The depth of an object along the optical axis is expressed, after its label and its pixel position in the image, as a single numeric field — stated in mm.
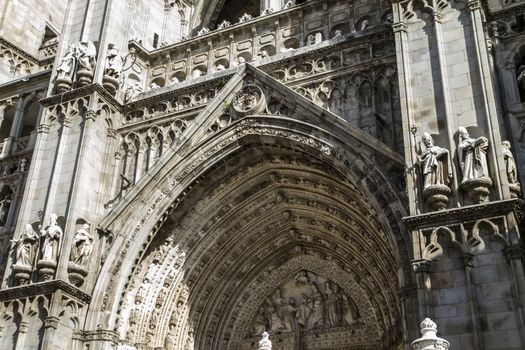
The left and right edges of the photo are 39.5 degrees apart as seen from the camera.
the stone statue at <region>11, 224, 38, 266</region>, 17547
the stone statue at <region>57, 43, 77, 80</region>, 20359
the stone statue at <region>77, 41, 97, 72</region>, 20228
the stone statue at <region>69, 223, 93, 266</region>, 17500
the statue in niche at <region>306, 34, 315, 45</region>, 19600
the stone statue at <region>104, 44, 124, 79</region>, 20328
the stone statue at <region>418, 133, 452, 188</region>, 13922
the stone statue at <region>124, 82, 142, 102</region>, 20703
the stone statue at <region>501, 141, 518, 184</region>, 13844
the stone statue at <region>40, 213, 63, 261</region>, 17344
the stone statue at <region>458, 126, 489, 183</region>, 13609
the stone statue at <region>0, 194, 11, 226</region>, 21031
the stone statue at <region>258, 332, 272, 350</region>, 11820
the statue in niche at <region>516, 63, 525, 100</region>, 15766
